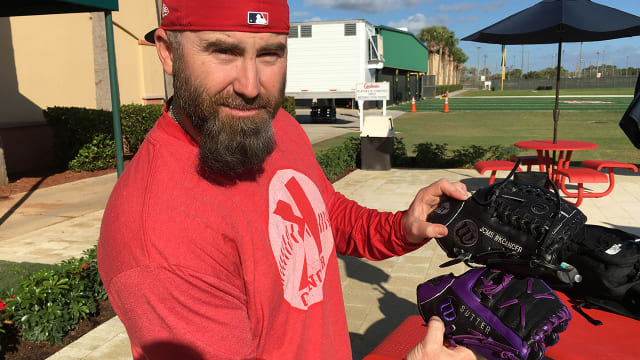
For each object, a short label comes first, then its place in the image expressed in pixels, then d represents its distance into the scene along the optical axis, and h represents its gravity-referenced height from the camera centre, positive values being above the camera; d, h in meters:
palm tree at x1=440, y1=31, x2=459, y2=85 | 94.12 +10.68
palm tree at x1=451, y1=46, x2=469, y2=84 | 115.16 +10.02
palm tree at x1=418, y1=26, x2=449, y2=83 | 90.00 +11.37
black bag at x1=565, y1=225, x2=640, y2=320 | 2.15 -0.79
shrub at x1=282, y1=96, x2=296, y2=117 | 22.08 -0.24
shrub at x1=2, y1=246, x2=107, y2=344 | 3.84 -1.64
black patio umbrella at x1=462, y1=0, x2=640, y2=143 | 7.49 +1.15
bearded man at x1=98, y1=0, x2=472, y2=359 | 1.06 -0.28
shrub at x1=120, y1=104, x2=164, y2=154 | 13.10 -0.58
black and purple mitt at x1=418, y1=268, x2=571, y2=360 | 1.54 -0.71
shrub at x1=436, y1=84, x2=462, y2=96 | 67.75 +1.10
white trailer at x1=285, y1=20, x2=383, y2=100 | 20.95 +1.80
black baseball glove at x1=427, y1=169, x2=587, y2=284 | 1.51 -0.42
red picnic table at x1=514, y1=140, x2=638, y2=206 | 7.78 -1.25
